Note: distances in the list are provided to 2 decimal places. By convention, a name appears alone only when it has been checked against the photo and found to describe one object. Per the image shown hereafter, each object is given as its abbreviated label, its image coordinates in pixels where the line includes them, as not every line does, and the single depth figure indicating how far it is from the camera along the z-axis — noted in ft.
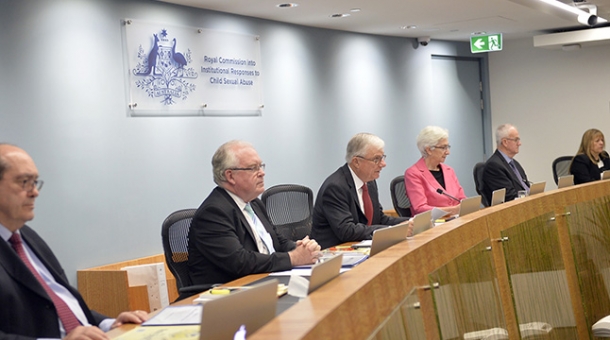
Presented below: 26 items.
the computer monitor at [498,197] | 16.57
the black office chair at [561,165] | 32.78
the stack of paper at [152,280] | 19.06
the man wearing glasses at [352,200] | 15.47
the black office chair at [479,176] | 23.21
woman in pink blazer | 19.44
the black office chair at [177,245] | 12.69
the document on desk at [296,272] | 11.34
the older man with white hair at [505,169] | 22.11
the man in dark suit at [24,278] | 8.30
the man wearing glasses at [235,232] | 11.92
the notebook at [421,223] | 11.50
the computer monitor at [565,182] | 19.32
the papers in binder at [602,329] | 12.54
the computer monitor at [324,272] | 7.04
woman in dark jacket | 27.96
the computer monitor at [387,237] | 9.82
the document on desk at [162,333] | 7.47
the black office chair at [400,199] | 20.68
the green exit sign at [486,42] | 33.12
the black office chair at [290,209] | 16.39
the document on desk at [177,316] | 8.09
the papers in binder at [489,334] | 9.84
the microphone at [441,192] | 18.94
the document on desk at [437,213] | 16.13
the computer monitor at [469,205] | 14.10
